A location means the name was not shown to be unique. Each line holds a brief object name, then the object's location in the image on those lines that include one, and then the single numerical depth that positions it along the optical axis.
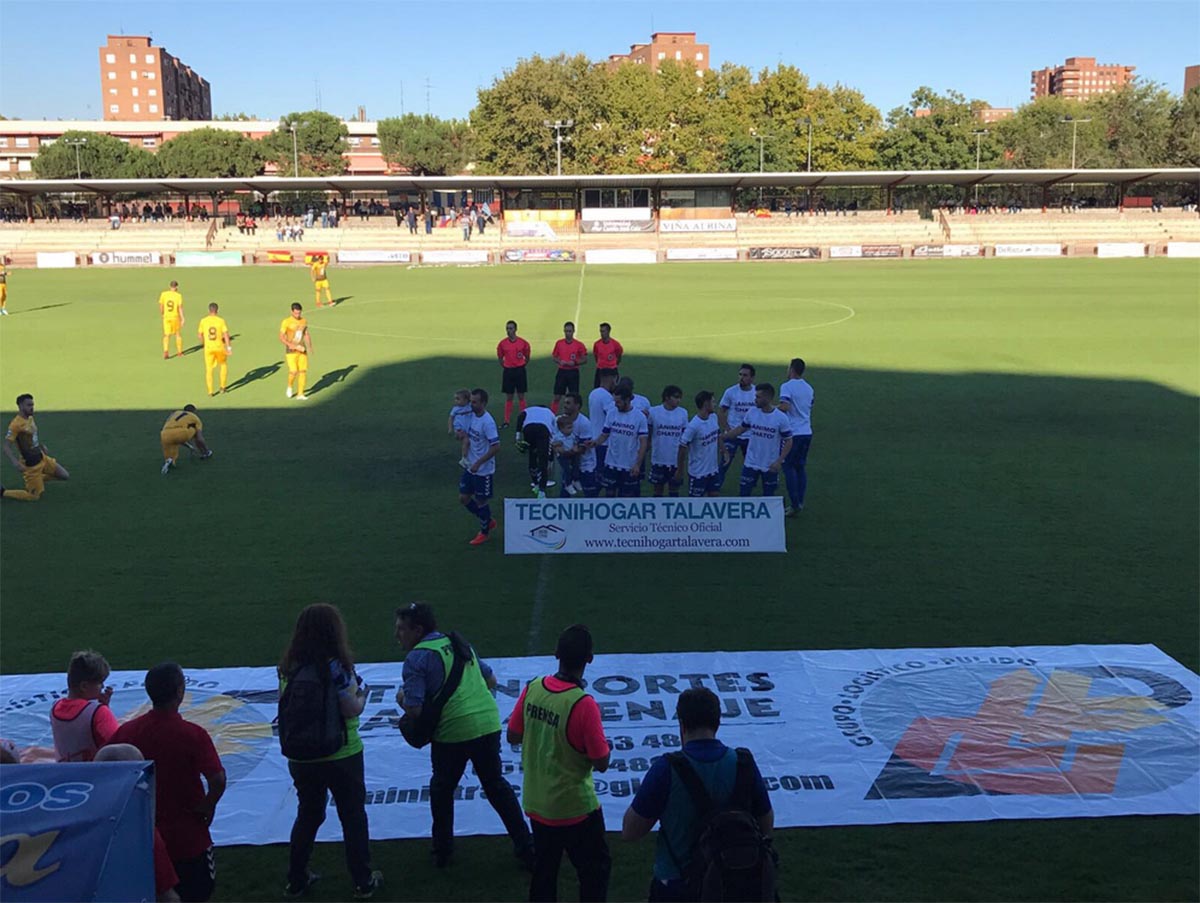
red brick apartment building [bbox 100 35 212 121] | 176.75
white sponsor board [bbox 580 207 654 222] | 67.69
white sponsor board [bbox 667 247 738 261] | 59.72
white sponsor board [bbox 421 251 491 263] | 59.55
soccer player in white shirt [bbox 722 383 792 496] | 12.84
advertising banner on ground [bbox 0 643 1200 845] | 7.00
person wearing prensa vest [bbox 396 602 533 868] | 6.03
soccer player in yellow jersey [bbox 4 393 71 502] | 14.63
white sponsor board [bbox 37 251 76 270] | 59.47
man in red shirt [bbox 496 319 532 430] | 18.73
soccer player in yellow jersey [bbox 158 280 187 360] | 26.27
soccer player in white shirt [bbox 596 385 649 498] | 13.06
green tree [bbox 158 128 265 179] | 118.25
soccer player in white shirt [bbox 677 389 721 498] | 12.84
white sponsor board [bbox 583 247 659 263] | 59.06
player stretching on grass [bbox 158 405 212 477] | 16.03
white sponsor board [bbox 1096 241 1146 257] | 59.09
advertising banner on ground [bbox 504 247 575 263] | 60.69
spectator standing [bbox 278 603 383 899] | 5.57
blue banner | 3.96
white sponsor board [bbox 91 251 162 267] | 59.97
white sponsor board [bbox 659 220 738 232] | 66.94
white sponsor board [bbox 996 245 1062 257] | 59.88
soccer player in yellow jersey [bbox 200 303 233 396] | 21.22
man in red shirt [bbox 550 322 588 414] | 17.88
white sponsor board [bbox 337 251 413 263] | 59.50
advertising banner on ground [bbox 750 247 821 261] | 60.25
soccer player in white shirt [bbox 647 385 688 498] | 13.26
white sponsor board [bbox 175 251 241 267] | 59.50
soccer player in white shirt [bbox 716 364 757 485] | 13.48
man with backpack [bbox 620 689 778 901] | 4.42
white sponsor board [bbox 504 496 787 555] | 12.18
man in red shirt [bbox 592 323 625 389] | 17.20
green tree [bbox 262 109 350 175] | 125.88
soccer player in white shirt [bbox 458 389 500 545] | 12.46
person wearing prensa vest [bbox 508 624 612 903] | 5.36
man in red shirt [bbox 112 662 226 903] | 5.19
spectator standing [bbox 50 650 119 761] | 5.36
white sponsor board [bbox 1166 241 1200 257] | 58.25
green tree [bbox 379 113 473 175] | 124.25
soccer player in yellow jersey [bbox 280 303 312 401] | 20.56
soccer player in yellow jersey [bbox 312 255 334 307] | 36.91
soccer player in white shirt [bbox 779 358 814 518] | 13.22
